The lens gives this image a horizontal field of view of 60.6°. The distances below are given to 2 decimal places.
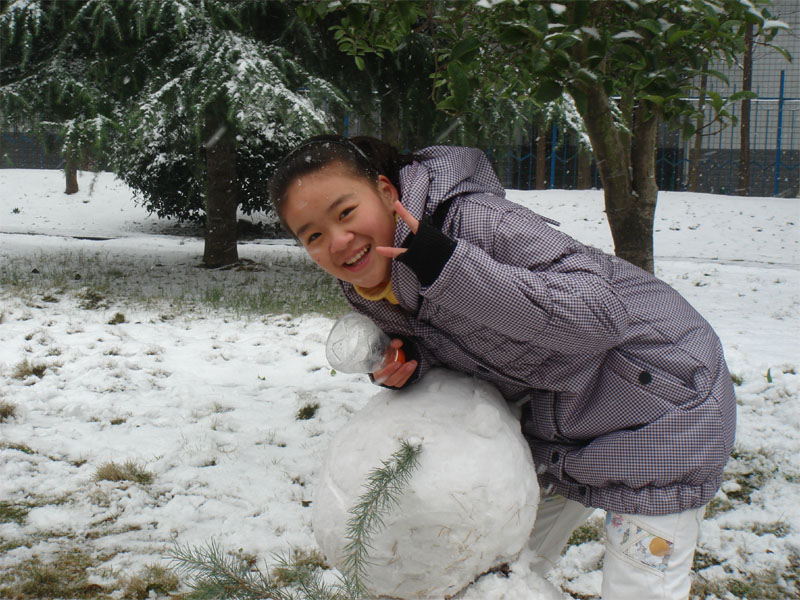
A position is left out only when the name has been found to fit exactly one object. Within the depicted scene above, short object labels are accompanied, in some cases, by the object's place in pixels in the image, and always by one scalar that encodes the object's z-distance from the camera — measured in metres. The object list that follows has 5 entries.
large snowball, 1.39
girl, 1.47
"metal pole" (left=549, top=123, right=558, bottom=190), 15.07
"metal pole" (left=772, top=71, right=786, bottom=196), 13.77
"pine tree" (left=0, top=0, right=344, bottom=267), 5.11
